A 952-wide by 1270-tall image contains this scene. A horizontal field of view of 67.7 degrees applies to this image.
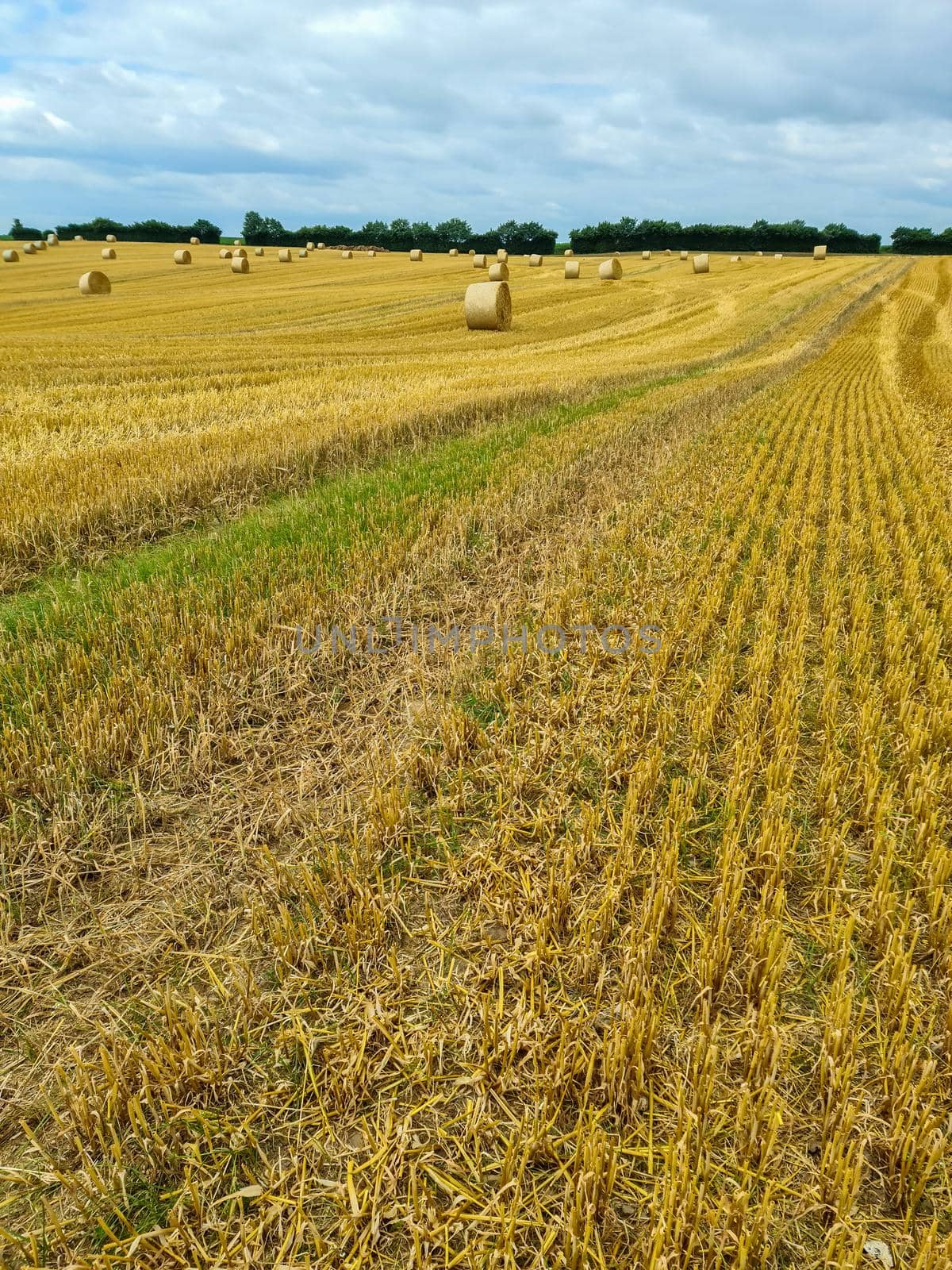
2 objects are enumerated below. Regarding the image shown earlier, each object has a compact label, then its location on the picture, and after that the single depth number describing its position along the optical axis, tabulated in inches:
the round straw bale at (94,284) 1384.1
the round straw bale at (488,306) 969.5
